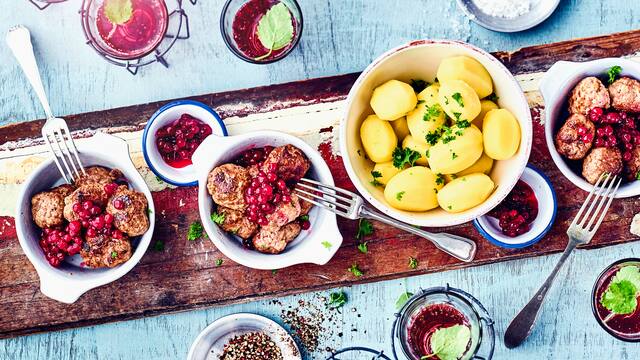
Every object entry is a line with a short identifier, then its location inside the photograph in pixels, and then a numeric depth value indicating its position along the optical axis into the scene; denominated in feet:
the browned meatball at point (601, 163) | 2.90
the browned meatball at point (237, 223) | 2.98
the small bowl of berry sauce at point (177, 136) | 3.08
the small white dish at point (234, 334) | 3.17
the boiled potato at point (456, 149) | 2.73
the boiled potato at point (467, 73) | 2.75
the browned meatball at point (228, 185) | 2.91
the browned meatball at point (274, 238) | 2.96
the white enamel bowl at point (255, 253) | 2.93
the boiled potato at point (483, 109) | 2.81
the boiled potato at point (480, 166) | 2.81
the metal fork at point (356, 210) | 2.95
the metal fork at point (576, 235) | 2.95
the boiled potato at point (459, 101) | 2.70
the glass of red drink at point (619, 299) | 2.99
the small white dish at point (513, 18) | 3.14
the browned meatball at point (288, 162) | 2.92
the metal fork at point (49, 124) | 3.02
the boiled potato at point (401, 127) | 2.88
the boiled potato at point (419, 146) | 2.82
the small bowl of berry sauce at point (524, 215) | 3.04
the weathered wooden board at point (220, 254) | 3.12
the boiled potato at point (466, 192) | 2.75
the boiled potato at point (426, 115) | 2.79
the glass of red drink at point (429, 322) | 3.12
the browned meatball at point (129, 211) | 2.92
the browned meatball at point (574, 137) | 2.90
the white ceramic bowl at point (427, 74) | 2.74
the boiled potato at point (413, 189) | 2.79
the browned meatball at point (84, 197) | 2.95
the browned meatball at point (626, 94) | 2.90
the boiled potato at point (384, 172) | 2.86
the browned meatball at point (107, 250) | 2.96
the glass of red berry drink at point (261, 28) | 3.13
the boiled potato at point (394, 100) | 2.79
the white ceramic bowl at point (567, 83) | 2.92
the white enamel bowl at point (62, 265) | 2.96
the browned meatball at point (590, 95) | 2.90
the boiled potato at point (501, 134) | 2.73
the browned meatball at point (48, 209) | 2.97
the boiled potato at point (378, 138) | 2.83
